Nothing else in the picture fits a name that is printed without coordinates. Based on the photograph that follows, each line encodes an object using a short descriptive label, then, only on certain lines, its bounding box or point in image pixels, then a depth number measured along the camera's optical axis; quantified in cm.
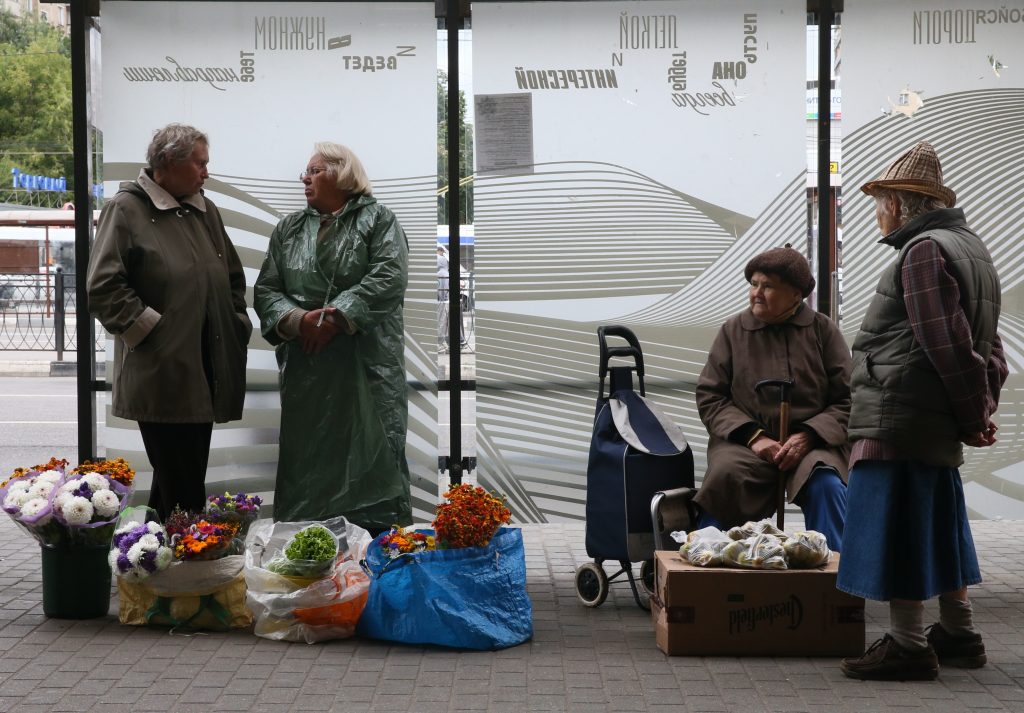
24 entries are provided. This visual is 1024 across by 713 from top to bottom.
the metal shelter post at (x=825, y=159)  560
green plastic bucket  476
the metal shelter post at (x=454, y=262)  559
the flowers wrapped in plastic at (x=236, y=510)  489
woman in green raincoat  536
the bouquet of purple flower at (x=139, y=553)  448
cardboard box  423
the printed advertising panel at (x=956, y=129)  561
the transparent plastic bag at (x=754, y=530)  441
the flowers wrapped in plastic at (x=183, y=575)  452
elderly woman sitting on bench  470
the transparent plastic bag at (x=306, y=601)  444
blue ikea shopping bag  435
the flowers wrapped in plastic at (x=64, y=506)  468
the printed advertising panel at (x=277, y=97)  562
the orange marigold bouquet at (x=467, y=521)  442
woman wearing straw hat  376
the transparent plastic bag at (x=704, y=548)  429
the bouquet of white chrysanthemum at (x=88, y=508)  468
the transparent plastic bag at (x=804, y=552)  429
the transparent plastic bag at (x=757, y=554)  426
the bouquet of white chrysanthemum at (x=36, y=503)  468
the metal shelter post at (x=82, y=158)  552
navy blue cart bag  486
